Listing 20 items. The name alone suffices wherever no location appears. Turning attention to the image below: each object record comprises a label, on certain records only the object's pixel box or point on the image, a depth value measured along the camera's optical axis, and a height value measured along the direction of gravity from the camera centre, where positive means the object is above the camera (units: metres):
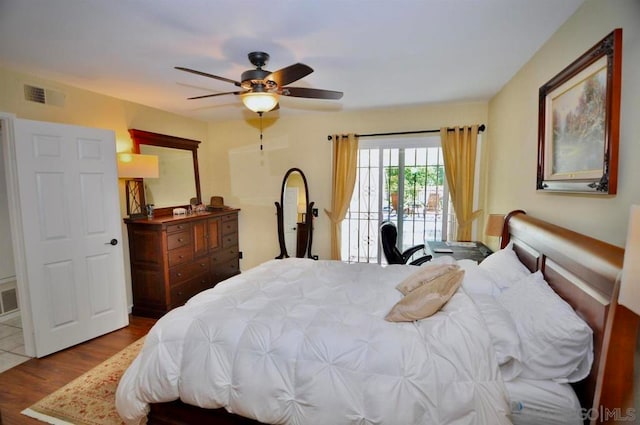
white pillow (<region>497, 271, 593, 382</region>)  1.35 -0.75
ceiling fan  2.08 +0.83
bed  1.15 -0.78
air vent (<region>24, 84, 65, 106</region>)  2.73 +1.01
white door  2.60 -0.32
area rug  1.97 -1.48
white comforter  1.36 -0.90
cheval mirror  4.52 -0.38
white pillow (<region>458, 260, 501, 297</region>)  2.00 -0.68
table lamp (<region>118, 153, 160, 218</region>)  3.33 +0.27
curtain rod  3.77 +0.79
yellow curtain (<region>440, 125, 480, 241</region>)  3.77 +0.25
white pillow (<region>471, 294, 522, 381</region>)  1.43 -0.78
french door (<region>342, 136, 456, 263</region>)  4.11 -0.11
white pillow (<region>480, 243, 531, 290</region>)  2.01 -0.60
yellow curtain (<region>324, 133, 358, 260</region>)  4.23 +0.27
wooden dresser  3.47 -0.81
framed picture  1.42 +0.36
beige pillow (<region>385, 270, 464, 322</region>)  1.71 -0.67
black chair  3.35 -0.68
